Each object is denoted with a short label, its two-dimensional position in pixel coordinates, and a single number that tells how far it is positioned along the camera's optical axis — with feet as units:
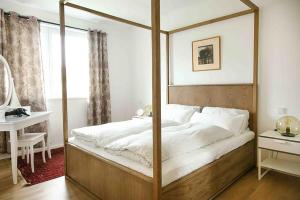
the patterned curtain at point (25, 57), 10.67
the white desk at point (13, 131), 8.11
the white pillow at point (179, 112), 10.38
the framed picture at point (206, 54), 10.69
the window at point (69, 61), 12.35
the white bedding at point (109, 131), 7.29
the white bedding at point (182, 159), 5.42
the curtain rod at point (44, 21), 10.80
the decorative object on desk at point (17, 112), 9.55
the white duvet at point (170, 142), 5.80
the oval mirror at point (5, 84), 10.12
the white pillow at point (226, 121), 8.58
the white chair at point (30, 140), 9.34
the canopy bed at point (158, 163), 4.94
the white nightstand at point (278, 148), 7.32
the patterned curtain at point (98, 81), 13.73
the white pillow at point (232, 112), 9.07
